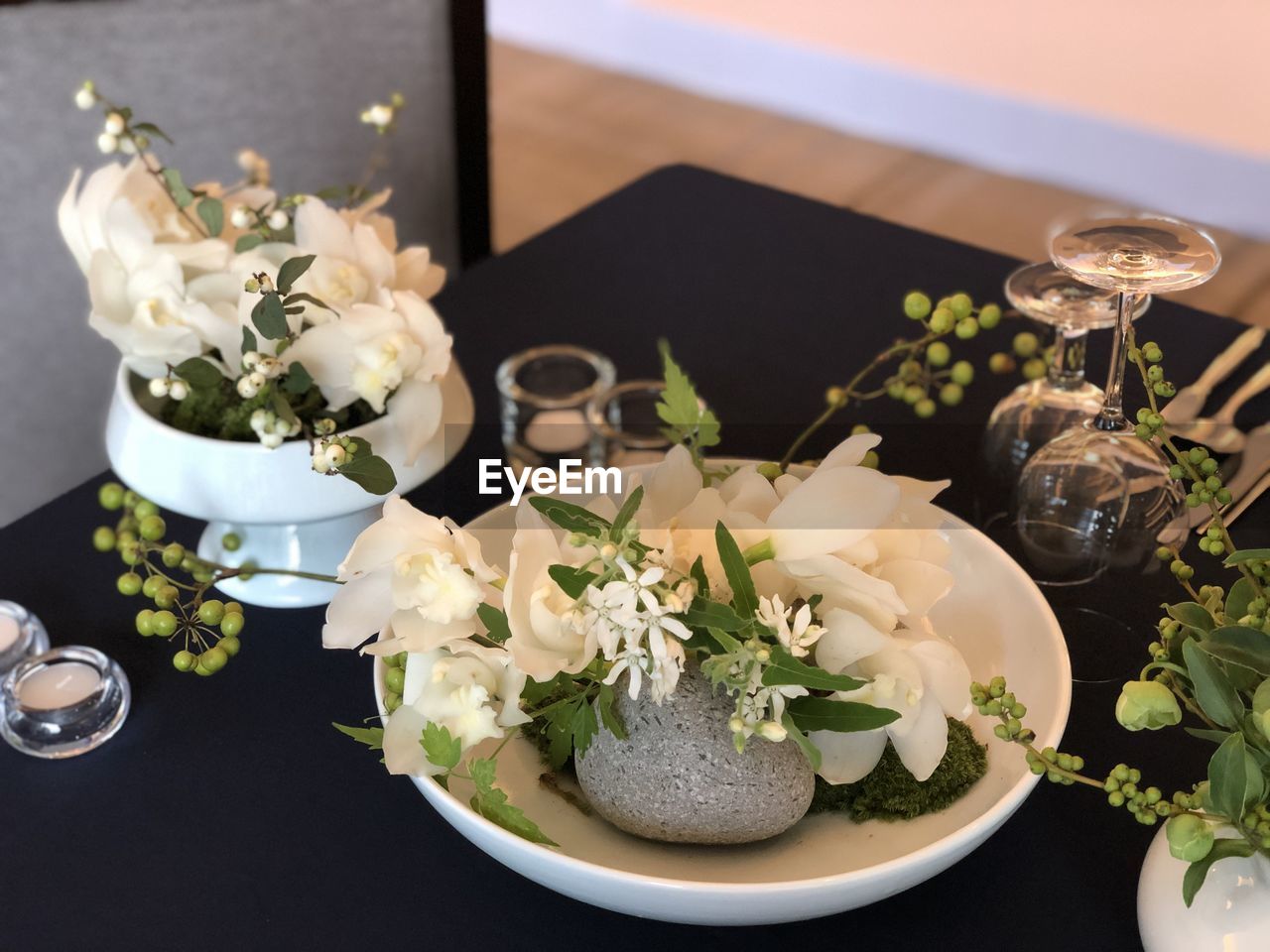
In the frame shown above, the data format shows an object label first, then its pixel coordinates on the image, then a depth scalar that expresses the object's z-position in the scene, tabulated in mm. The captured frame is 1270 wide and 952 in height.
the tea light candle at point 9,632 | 757
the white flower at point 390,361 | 730
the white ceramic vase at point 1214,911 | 536
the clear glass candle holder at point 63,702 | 708
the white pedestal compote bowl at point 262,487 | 749
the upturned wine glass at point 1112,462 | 653
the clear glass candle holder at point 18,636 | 753
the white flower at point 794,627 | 533
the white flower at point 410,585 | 559
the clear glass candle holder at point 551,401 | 972
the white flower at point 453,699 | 570
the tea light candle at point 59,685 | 716
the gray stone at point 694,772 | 575
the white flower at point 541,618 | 541
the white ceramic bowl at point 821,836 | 546
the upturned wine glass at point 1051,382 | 814
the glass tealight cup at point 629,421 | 940
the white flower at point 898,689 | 570
